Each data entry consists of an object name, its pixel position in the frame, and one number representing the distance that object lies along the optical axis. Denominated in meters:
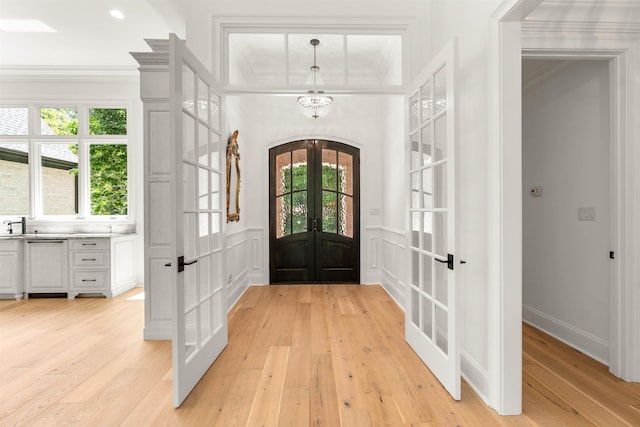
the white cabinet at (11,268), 4.34
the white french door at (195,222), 1.98
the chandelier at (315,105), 4.28
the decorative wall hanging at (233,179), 3.84
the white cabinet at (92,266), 4.37
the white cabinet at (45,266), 4.37
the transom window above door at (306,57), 2.97
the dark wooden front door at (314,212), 5.29
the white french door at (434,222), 2.05
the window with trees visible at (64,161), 4.95
